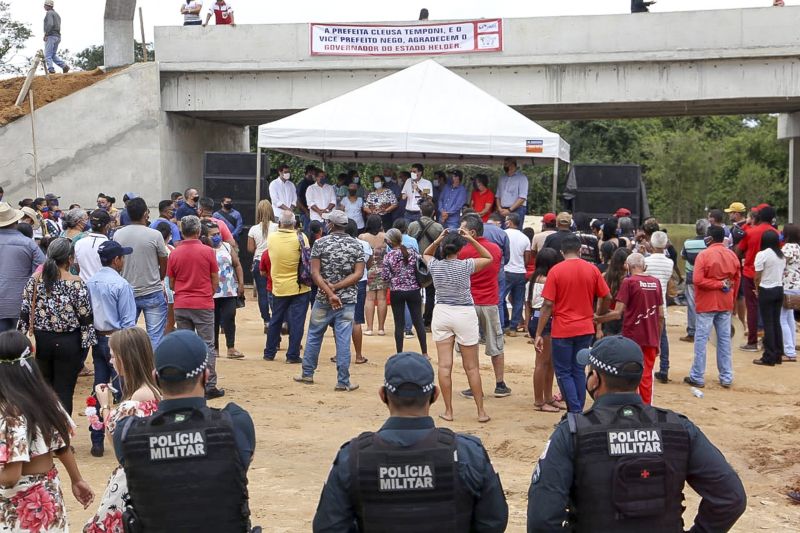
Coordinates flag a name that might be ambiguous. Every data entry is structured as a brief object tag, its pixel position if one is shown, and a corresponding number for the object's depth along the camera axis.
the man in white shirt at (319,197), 16.75
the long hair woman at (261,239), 12.69
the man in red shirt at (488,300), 9.70
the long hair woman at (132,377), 4.79
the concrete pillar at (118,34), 22.73
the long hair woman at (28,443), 4.23
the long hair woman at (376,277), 12.06
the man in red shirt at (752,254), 12.92
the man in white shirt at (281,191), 16.78
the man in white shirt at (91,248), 9.20
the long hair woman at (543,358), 9.48
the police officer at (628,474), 3.54
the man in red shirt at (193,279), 9.60
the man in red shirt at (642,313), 8.83
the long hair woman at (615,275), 9.55
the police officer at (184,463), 3.55
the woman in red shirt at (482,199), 16.50
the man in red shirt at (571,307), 8.45
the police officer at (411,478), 3.35
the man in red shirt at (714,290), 10.86
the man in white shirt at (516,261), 13.65
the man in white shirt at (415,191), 16.89
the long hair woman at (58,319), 7.57
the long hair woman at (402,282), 10.97
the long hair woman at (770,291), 12.22
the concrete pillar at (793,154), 23.09
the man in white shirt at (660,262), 10.86
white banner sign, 20.03
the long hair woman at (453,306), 8.78
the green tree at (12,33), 39.31
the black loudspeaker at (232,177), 19.03
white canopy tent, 14.44
